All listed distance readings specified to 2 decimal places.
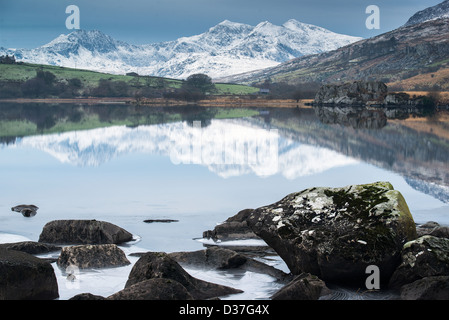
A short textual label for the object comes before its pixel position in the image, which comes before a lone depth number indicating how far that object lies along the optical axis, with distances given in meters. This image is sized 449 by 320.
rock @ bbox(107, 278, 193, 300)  12.69
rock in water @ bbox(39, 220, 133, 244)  19.94
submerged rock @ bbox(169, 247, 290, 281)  17.05
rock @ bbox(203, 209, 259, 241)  21.09
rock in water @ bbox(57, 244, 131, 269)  16.92
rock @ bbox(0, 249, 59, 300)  13.30
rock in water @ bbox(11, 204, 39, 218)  25.84
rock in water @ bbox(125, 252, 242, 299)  14.23
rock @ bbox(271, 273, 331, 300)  13.42
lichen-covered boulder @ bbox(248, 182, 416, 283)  15.38
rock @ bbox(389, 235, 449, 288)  14.79
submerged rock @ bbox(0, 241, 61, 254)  18.47
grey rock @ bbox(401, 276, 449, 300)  13.13
